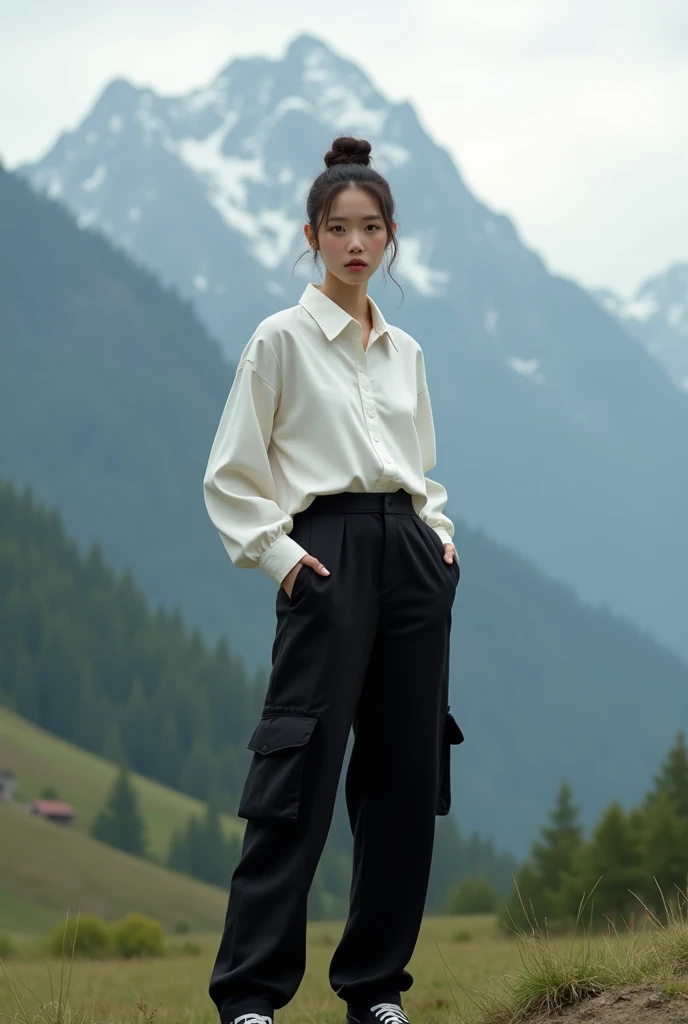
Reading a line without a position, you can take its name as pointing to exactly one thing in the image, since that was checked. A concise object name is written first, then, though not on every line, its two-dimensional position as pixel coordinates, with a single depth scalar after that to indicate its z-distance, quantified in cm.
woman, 463
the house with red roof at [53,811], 9031
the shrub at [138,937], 3740
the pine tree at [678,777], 3522
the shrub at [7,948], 4587
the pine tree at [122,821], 9231
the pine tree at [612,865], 3186
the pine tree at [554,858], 3853
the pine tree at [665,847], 3027
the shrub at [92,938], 3656
